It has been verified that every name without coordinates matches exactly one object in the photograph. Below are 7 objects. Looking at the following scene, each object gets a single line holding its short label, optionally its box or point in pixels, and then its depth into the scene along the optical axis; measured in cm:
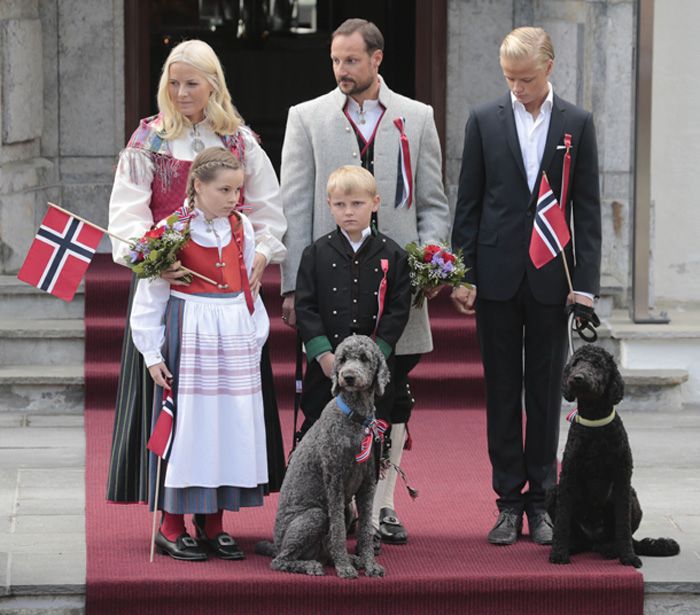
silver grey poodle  1091
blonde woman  1153
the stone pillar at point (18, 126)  1852
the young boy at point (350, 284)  1145
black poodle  1115
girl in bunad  1130
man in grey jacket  1209
